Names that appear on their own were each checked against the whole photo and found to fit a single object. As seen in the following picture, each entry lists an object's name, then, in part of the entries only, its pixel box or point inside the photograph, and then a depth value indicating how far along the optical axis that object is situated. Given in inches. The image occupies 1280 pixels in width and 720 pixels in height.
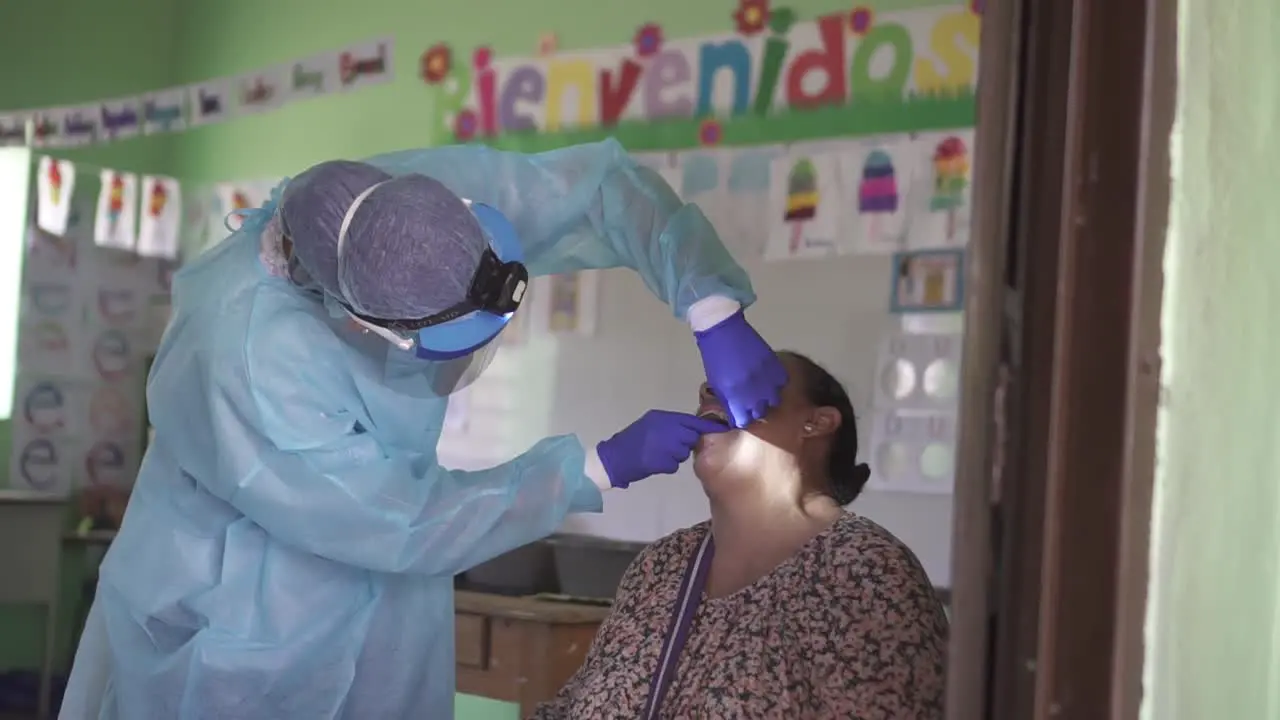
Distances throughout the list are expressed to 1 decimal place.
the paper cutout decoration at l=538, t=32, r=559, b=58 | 141.6
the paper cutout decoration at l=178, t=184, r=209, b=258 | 178.2
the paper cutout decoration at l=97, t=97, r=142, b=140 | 154.5
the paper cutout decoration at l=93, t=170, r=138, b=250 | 177.2
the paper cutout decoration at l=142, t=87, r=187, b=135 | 152.6
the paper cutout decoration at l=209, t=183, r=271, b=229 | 168.9
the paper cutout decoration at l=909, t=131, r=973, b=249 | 115.2
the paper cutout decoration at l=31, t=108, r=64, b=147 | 159.5
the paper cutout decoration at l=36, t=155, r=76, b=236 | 171.2
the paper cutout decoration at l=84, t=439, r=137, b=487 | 178.9
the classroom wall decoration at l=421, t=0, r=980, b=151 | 117.2
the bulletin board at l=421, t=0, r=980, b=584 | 116.0
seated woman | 58.2
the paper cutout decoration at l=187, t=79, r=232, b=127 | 150.6
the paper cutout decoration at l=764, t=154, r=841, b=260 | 122.7
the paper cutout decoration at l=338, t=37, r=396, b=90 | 149.1
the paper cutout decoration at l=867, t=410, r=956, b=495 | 115.2
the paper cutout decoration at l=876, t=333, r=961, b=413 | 115.3
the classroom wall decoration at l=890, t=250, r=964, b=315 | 114.7
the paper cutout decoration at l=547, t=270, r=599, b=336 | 137.1
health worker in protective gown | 62.7
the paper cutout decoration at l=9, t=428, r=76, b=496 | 172.2
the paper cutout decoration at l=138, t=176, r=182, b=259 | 179.8
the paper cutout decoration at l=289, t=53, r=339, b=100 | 148.7
